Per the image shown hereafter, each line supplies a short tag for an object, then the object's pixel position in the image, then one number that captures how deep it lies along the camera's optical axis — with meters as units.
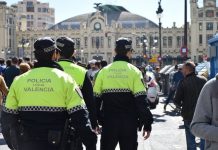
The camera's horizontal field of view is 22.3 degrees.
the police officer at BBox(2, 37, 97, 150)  4.79
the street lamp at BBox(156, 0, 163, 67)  30.87
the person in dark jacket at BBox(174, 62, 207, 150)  8.49
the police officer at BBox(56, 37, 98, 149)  6.19
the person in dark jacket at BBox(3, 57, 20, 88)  14.63
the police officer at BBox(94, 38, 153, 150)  6.63
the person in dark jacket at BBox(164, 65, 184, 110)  18.20
